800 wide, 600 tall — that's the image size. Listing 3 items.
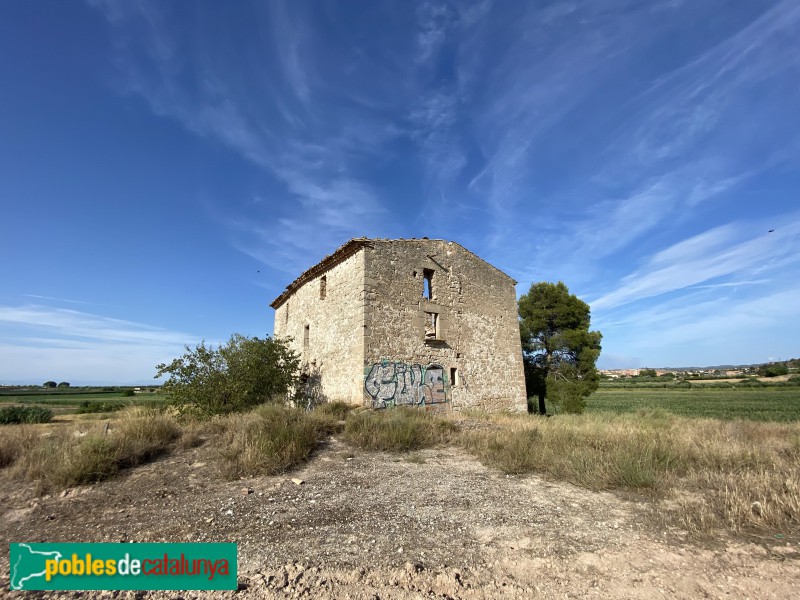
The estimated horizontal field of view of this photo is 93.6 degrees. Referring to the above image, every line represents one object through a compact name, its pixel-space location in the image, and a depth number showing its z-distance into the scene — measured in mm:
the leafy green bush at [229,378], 11250
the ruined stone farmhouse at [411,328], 11969
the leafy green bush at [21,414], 23531
